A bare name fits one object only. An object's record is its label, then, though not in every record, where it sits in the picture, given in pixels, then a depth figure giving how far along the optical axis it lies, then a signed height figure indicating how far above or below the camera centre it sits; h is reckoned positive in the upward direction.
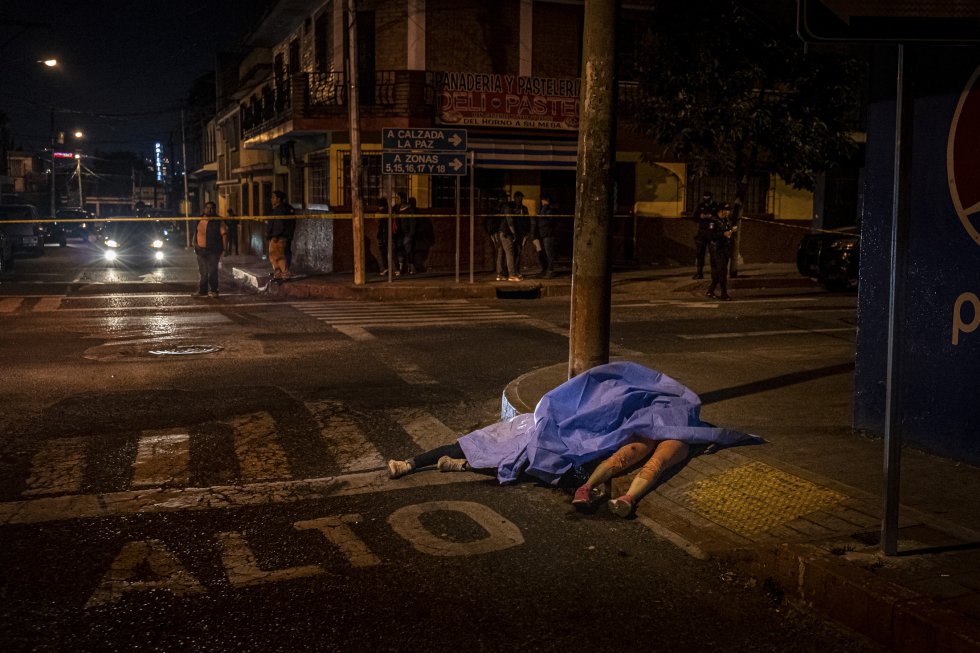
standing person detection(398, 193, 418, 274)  22.02 -0.04
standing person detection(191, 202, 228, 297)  17.97 -0.41
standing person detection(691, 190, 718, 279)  17.94 +0.11
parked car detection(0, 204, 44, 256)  30.89 -0.23
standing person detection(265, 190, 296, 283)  21.23 -0.37
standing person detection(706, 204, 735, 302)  16.98 -0.30
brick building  23.00 +2.70
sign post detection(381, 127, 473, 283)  18.70 +1.45
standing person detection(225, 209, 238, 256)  36.25 -0.44
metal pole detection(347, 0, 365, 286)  18.88 +1.40
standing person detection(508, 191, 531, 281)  20.20 +0.01
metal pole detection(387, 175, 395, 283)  19.64 -0.55
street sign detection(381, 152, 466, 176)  18.72 +1.22
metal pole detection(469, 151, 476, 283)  18.65 +0.85
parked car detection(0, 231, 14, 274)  24.61 -0.80
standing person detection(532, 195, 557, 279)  20.50 -0.11
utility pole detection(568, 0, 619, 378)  7.47 +0.29
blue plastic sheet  6.16 -1.27
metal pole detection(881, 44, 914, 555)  4.22 -0.16
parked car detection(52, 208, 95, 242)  47.34 -0.09
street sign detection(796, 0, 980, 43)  4.12 +0.88
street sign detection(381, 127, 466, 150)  18.67 +1.67
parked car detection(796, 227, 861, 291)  18.61 -0.56
